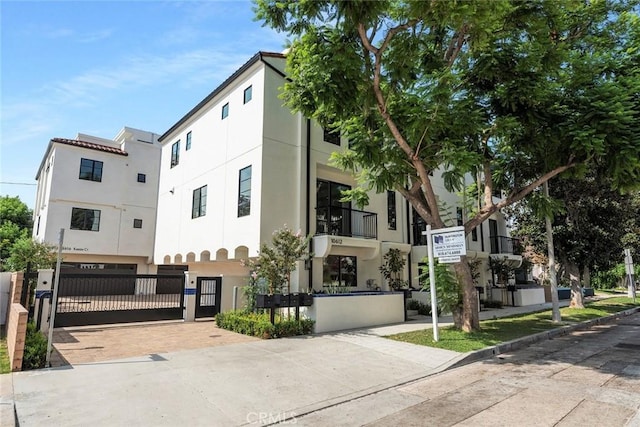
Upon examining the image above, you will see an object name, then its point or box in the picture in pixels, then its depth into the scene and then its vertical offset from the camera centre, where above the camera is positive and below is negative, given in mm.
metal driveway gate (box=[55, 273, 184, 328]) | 12000 -1077
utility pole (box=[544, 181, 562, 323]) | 13555 -116
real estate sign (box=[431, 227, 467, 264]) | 9656 +761
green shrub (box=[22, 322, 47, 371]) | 6590 -1497
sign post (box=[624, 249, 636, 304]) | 20578 +627
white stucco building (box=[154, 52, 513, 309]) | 13922 +3180
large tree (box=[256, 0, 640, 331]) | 8555 +4747
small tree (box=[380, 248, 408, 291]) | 16484 +229
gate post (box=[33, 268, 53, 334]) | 10133 -807
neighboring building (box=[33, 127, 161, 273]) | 22906 +4511
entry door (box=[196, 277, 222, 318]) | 14211 -929
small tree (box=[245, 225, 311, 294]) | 11422 +449
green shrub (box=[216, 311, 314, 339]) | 10163 -1541
